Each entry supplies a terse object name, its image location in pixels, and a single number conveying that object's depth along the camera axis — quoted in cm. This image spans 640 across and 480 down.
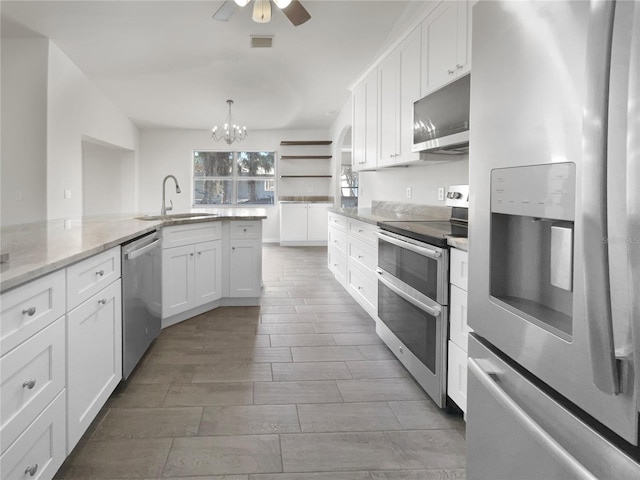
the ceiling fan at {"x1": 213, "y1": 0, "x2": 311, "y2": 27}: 333
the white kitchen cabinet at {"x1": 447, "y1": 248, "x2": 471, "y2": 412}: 193
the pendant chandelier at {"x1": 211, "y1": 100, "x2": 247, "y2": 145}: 672
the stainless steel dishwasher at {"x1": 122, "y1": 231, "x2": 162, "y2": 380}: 234
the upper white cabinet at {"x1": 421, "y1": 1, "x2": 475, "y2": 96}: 271
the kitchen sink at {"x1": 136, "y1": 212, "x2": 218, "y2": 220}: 390
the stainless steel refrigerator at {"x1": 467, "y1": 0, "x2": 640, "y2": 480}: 66
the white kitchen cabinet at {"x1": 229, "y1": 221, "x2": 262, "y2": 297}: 414
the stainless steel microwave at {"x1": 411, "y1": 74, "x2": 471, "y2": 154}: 263
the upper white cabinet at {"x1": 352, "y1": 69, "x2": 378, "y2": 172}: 484
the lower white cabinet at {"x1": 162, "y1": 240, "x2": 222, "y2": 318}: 344
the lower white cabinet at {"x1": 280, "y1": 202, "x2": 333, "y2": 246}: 917
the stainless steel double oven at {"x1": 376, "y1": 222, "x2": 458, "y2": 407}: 212
